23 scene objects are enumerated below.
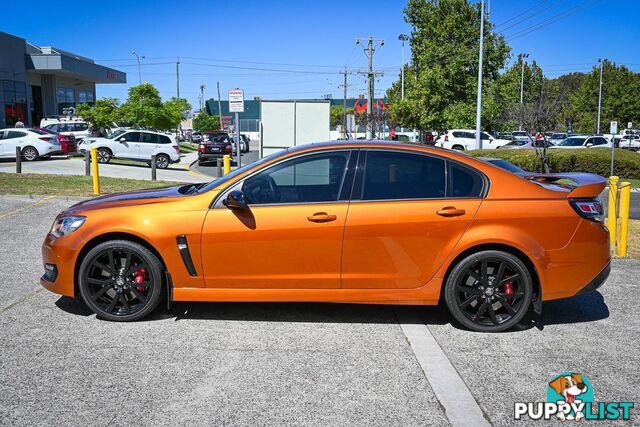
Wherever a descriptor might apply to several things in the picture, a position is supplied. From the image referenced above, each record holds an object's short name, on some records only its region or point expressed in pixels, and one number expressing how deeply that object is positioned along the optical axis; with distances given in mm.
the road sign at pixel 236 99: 17219
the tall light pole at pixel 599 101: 63644
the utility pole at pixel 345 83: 88550
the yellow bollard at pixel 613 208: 8250
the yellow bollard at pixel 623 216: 8117
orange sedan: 5145
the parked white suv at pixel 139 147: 27250
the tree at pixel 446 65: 46906
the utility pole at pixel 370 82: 63312
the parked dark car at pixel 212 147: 32438
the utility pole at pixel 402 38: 58966
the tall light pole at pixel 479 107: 33538
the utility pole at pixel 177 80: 81338
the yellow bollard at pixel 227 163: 14867
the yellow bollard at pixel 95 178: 15162
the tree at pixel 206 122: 87688
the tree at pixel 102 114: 39688
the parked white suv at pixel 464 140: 40781
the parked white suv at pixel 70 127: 34438
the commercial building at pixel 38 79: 44031
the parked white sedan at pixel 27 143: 26172
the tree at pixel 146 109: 41719
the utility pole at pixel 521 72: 70188
